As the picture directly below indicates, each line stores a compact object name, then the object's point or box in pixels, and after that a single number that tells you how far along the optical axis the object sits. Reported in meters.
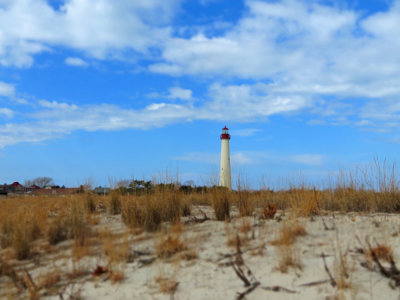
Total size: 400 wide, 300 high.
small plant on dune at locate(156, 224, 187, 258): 5.01
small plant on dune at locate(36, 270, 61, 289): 4.58
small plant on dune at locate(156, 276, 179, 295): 4.23
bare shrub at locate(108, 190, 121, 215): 8.05
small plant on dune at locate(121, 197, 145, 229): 6.29
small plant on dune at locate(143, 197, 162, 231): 6.14
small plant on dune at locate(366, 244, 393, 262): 4.46
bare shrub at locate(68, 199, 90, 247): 5.68
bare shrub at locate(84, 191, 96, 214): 8.05
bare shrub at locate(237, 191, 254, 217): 6.77
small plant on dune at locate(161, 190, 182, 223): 6.54
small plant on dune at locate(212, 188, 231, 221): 6.69
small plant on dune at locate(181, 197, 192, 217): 7.25
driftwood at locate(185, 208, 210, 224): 6.57
